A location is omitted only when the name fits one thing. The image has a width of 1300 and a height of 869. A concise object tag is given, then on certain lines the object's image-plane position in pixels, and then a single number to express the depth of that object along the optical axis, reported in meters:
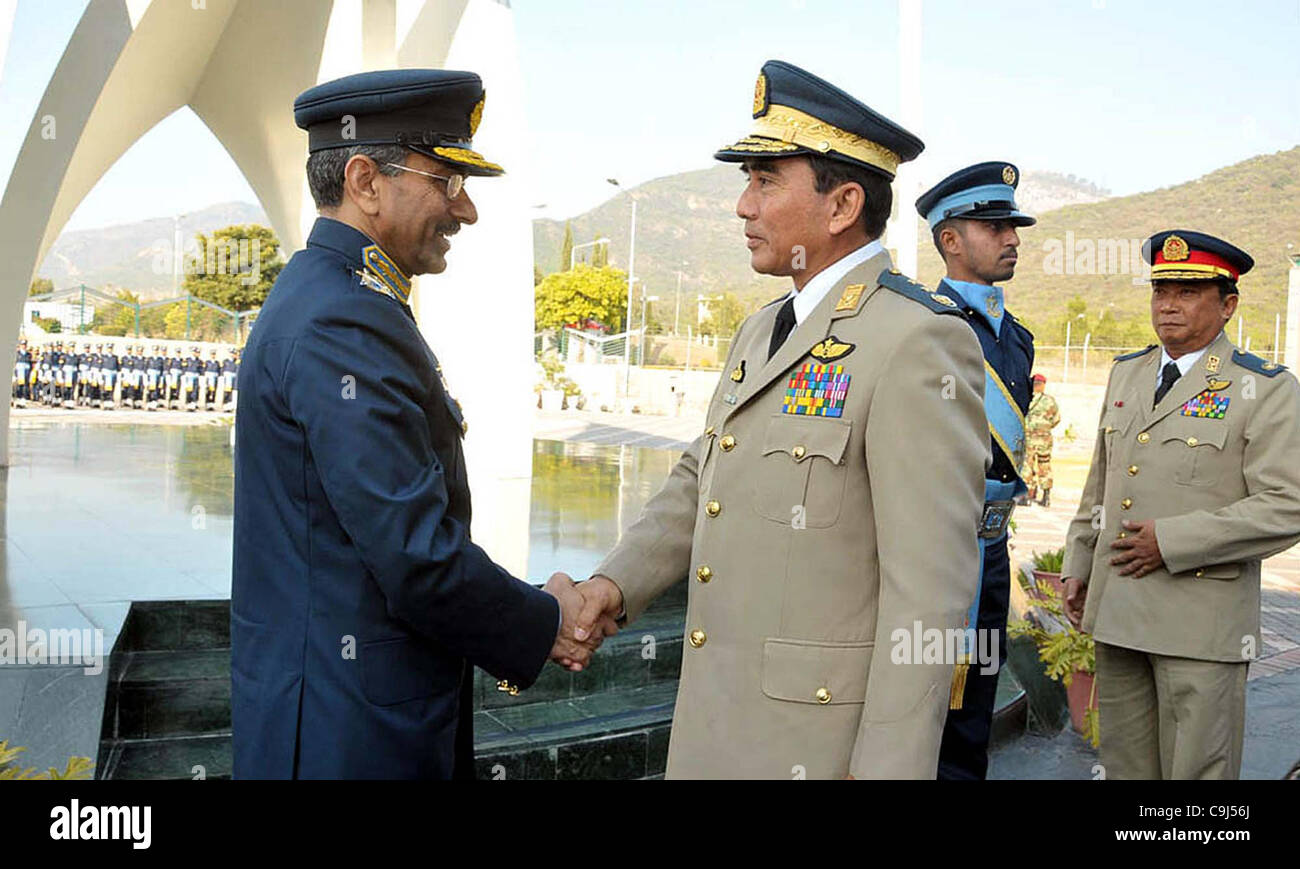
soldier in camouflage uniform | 16.88
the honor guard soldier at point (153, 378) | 25.16
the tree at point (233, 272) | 59.19
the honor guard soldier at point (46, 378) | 24.33
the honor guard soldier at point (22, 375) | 24.02
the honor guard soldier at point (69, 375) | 24.28
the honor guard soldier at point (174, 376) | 25.58
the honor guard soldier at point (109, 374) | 24.64
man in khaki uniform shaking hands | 1.90
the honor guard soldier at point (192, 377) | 25.50
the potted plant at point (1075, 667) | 5.45
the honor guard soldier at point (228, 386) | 25.47
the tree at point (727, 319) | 76.00
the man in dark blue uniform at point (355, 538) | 1.97
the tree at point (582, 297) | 67.75
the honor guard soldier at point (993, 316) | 3.38
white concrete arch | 10.21
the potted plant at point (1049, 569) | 6.19
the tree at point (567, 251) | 92.06
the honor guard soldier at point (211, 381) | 25.61
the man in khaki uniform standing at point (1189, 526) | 3.66
